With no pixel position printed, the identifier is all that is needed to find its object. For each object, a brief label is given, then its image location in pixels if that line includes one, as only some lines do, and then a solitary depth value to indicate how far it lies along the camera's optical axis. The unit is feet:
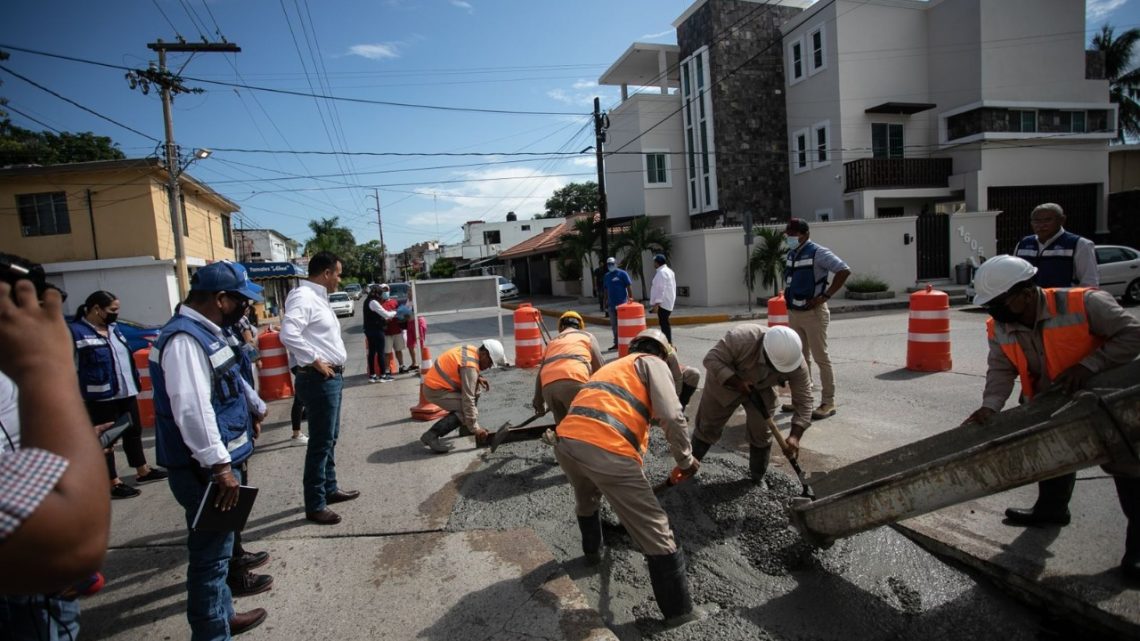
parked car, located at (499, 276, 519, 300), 104.68
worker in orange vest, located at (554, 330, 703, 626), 9.07
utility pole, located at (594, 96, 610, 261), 67.15
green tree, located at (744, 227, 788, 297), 57.67
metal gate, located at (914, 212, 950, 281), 63.21
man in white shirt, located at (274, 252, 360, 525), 13.16
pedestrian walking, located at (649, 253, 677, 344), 32.99
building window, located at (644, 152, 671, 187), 83.10
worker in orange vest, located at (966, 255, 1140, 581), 9.34
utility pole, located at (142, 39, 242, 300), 56.65
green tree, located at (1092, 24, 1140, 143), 102.94
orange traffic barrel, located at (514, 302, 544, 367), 32.40
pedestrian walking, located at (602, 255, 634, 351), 37.37
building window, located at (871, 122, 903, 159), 72.08
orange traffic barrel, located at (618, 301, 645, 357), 30.35
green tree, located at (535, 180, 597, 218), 211.61
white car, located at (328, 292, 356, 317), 109.81
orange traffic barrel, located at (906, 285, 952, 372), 23.47
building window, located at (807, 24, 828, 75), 72.18
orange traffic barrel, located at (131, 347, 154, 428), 24.93
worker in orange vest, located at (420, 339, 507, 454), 18.11
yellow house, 67.05
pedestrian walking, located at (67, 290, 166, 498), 15.96
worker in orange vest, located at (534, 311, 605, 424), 14.06
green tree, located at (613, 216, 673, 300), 66.64
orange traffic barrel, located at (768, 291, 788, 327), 26.94
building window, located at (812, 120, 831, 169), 72.60
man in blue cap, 8.50
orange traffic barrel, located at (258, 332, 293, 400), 28.04
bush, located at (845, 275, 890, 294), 57.11
